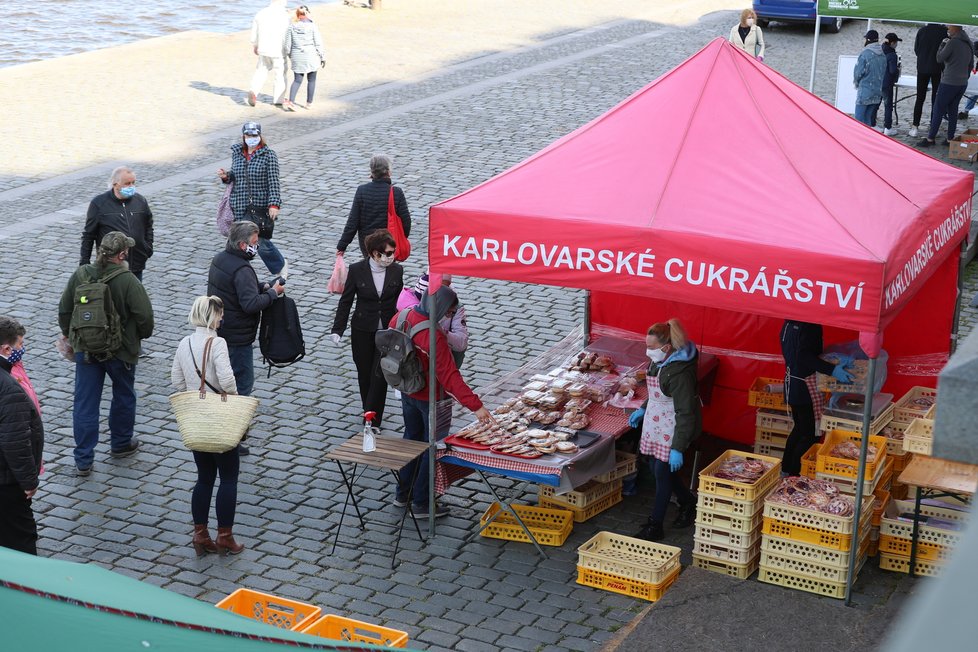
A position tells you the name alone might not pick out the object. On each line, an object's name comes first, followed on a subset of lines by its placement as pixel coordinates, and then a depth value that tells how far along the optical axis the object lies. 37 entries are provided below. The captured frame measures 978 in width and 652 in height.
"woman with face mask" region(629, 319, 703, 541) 7.85
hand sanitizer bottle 7.82
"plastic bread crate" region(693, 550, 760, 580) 7.64
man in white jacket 20.80
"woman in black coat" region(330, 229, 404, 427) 8.98
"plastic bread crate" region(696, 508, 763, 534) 7.58
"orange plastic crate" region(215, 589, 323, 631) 6.30
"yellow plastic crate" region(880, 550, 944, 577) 7.71
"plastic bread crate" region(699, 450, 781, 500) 7.57
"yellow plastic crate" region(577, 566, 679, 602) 7.43
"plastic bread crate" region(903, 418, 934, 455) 7.82
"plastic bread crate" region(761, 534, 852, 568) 7.38
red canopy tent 7.04
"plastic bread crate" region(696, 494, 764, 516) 7.56
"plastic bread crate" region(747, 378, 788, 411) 9.27
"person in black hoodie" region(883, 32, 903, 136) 19.91
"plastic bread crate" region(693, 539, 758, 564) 7.61
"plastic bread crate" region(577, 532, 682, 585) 7.45
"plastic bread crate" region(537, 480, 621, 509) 8.33
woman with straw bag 7.35
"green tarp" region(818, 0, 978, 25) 15.45
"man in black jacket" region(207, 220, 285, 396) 8.77
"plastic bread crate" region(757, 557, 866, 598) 7.44
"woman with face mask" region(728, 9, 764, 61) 21.84
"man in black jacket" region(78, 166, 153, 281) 10.27
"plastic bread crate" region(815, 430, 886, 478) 7.97
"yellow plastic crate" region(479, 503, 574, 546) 8.14
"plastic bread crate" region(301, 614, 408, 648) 5.94
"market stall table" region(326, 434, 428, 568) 7.72
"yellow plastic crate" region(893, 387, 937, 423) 9.03
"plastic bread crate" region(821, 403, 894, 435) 8.58
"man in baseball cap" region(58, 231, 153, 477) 8.49
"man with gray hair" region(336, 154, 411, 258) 10.70
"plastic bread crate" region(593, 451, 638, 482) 8.55
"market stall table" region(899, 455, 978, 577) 7.32
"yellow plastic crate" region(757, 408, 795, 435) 9.05
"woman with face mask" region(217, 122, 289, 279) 11.73
